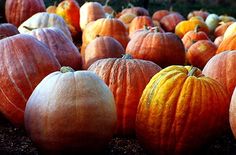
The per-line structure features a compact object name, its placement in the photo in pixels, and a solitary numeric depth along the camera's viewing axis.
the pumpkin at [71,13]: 4.50
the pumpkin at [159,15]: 6.24
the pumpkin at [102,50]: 3.05
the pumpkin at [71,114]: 1.77
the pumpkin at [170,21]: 5.55
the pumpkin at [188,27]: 4.86
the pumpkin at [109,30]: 3.77
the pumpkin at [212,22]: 5.76
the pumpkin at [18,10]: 3.92
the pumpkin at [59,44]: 2.81
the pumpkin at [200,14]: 6.59
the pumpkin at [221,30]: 5.02
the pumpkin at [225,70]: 2.32
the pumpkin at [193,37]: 4.06
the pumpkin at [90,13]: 4.48
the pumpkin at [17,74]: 2.20
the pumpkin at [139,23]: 4.67
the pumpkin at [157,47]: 3.12
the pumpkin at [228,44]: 3.06
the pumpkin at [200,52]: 3.62
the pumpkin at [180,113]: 1.89
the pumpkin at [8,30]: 2.88
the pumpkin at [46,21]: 3.56
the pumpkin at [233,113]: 1.87
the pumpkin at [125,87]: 2.23
